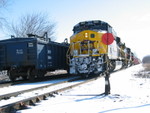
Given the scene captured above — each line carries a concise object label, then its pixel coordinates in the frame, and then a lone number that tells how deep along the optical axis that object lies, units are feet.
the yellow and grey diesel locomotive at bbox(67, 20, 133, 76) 43.55
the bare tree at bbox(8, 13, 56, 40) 125.23
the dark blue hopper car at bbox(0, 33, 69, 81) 42.39
